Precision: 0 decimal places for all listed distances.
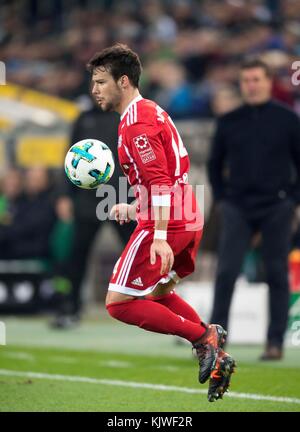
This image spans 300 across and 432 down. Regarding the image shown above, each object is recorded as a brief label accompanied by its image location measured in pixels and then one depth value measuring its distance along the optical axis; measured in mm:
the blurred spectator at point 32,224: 27469
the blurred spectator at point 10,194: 28406
